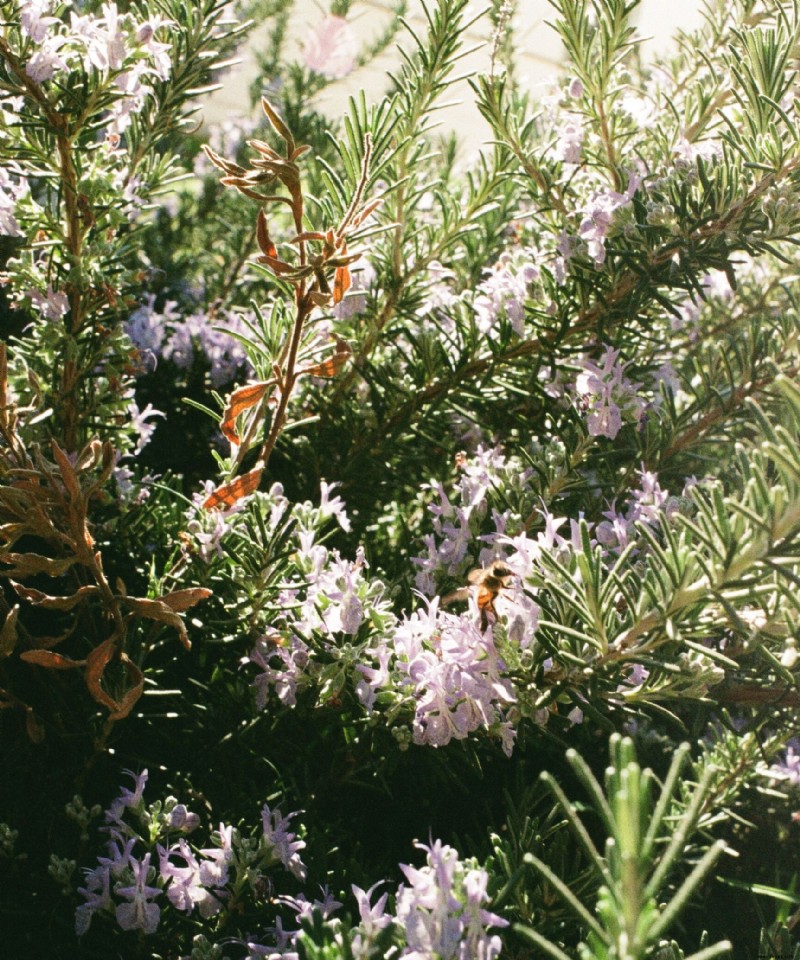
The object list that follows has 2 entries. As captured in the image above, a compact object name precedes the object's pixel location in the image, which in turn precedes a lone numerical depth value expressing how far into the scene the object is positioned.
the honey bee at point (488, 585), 0.35
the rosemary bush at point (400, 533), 0.35
